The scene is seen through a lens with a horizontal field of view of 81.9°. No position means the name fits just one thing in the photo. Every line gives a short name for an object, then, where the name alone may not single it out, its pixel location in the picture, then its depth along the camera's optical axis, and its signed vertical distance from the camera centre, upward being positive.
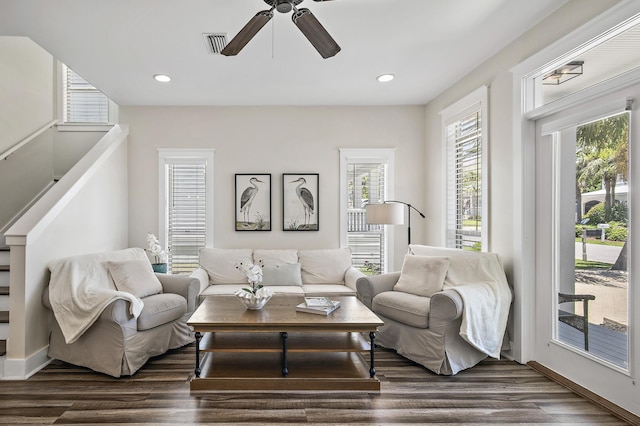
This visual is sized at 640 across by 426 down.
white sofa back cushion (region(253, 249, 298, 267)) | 4.48 -0.52
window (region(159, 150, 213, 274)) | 4.87 +0.04
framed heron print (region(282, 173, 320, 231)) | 4.88 +0.18
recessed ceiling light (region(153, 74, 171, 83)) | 3.82 +1.43
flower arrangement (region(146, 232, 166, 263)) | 4.41 -0.39
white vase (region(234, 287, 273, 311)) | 2.97 -0.67
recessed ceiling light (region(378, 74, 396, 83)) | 3.86 +1.46
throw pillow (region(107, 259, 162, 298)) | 3.35 -0.59
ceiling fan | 2.06 +1.08
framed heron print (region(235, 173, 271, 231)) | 4.86 +0.16
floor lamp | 4.05 +0.01
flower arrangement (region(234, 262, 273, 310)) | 2.97 -0.63
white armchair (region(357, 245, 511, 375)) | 2.89 -0.82
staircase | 3.06 -0.76
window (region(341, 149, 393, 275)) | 4.95 +0.10
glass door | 2.33 -0.19
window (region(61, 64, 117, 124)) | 5.18 +1.57
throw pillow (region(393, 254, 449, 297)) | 3.40 -0.58
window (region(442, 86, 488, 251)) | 3.66 +0.47
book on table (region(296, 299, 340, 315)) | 2.85 -0.74
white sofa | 4.23 -0.66
